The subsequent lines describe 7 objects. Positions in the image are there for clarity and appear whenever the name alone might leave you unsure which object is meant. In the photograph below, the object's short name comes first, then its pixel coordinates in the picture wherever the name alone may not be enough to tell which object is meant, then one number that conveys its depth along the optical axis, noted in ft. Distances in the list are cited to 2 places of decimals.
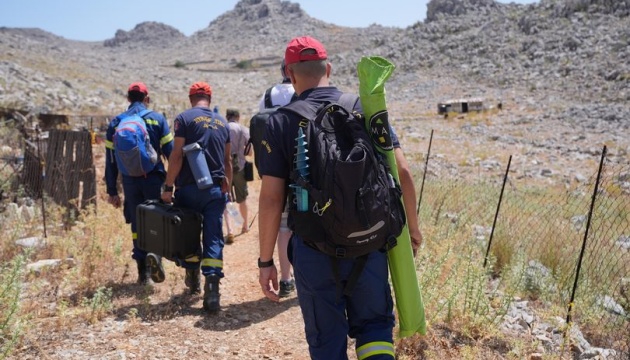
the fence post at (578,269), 12.68
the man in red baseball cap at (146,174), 15.55
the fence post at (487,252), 17.06
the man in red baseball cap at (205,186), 14.16
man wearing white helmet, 13.43
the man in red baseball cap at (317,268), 7.95
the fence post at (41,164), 23.56
